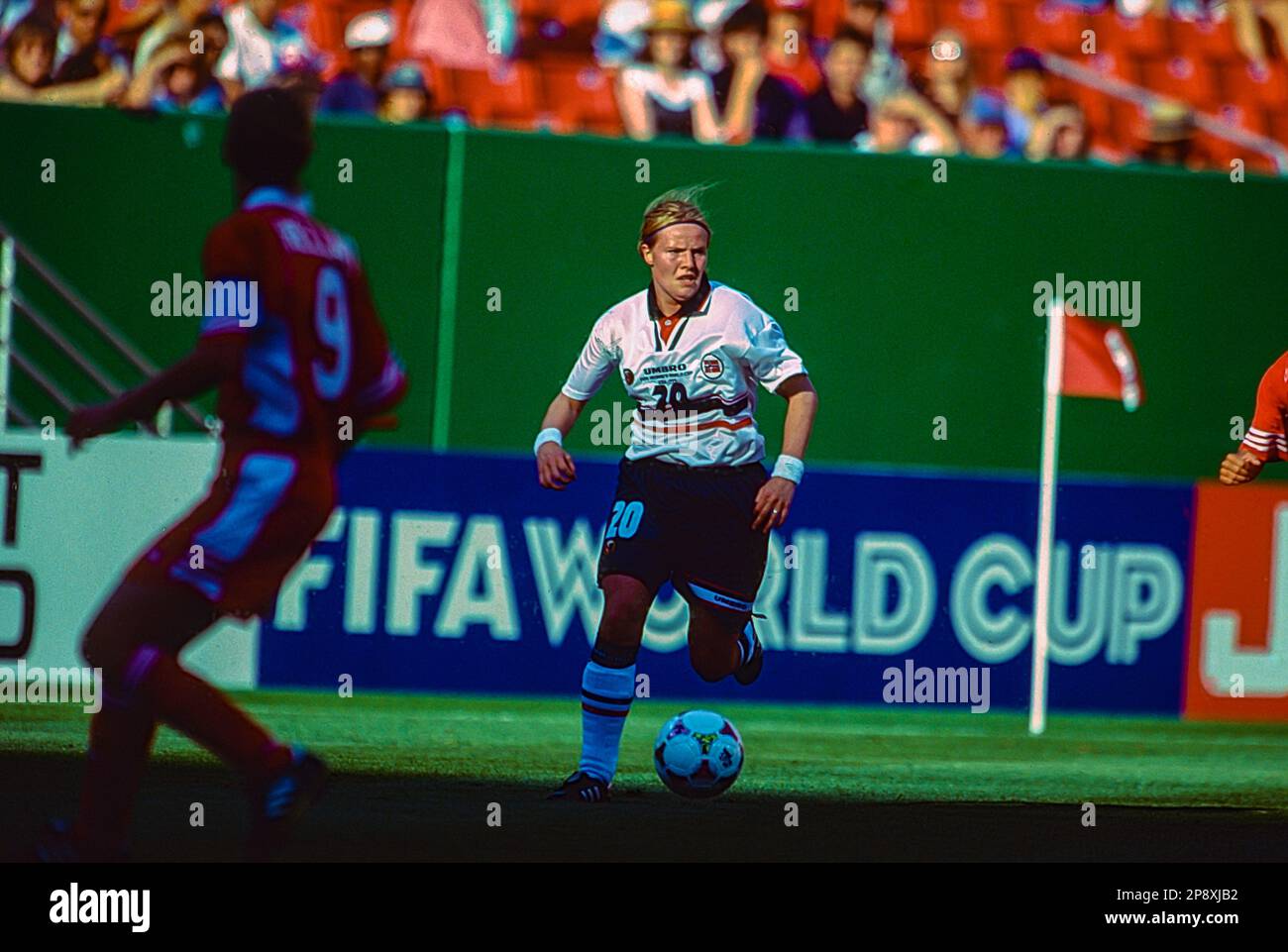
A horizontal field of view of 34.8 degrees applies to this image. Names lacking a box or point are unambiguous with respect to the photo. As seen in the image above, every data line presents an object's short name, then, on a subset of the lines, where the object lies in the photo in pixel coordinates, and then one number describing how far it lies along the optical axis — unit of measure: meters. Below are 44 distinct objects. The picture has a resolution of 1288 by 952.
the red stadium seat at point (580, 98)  12.48
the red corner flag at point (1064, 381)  10.71
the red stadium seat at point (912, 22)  13.87
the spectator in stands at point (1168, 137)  12.44
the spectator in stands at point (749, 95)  11.31
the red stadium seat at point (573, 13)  13.34
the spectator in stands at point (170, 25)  10.98
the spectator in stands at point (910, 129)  11.73
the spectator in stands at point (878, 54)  12.22
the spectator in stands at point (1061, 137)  11.85
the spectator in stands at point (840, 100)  11.28
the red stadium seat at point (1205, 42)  14.54
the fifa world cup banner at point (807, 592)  10.24
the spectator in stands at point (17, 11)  10.95
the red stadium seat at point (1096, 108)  14.01
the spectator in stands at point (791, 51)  12.09
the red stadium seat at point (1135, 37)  14.45
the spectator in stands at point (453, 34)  12.25
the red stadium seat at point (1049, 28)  14.29
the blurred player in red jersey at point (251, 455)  5.39
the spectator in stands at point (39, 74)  10.66
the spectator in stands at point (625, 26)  12.59
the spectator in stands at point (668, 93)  11.37
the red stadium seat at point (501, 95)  12.46
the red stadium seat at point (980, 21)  14.05
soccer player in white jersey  7.54
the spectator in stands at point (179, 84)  10.67
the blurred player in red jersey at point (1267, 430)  7.97
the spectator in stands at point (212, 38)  10.75
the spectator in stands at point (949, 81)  12.28
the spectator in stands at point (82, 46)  10.85
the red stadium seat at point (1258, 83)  14.45
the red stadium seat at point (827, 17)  13.45
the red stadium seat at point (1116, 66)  14.30
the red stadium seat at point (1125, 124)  13.82
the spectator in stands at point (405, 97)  11.12
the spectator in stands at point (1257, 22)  14.73
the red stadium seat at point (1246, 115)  14.19
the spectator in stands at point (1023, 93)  12.91
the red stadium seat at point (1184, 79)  14.28
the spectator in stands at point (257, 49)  11.05
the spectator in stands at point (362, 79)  11.20
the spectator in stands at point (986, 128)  12.27
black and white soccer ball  7.34
